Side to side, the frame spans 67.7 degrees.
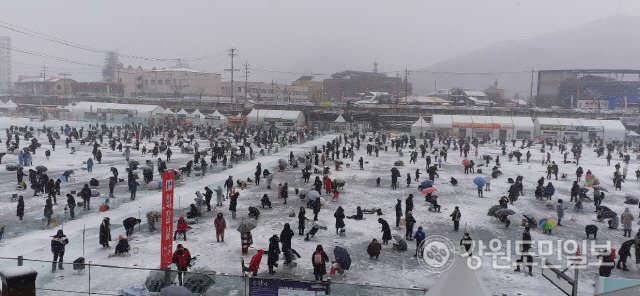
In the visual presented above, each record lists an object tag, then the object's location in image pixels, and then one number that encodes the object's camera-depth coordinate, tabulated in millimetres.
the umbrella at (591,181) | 26934
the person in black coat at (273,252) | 13031
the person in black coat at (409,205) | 19409
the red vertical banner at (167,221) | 12867
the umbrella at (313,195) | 20031
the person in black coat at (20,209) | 17625
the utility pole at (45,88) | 138100
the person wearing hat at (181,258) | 12586
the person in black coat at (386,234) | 16047
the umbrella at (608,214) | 18844
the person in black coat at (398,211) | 18266
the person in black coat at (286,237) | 14273
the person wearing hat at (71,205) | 17906
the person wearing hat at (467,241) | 13789
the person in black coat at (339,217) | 16938
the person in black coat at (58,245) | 12727
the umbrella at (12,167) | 27797
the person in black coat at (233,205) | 19141
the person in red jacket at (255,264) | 12641
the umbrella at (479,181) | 24128
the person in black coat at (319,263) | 12289
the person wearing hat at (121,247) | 14008
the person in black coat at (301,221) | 16688
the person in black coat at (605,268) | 13008
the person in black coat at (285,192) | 21922
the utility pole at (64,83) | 135725
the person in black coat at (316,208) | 18828
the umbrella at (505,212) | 18578
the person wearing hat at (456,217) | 17750
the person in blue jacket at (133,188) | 21422
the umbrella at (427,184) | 23984
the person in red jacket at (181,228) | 15812
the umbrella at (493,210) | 19645
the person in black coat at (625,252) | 14055
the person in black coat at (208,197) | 19922
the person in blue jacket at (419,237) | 15406
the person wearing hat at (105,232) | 14477
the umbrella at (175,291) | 9258
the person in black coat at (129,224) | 15664
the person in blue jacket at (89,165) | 28688
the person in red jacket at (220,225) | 15641
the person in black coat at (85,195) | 19141
